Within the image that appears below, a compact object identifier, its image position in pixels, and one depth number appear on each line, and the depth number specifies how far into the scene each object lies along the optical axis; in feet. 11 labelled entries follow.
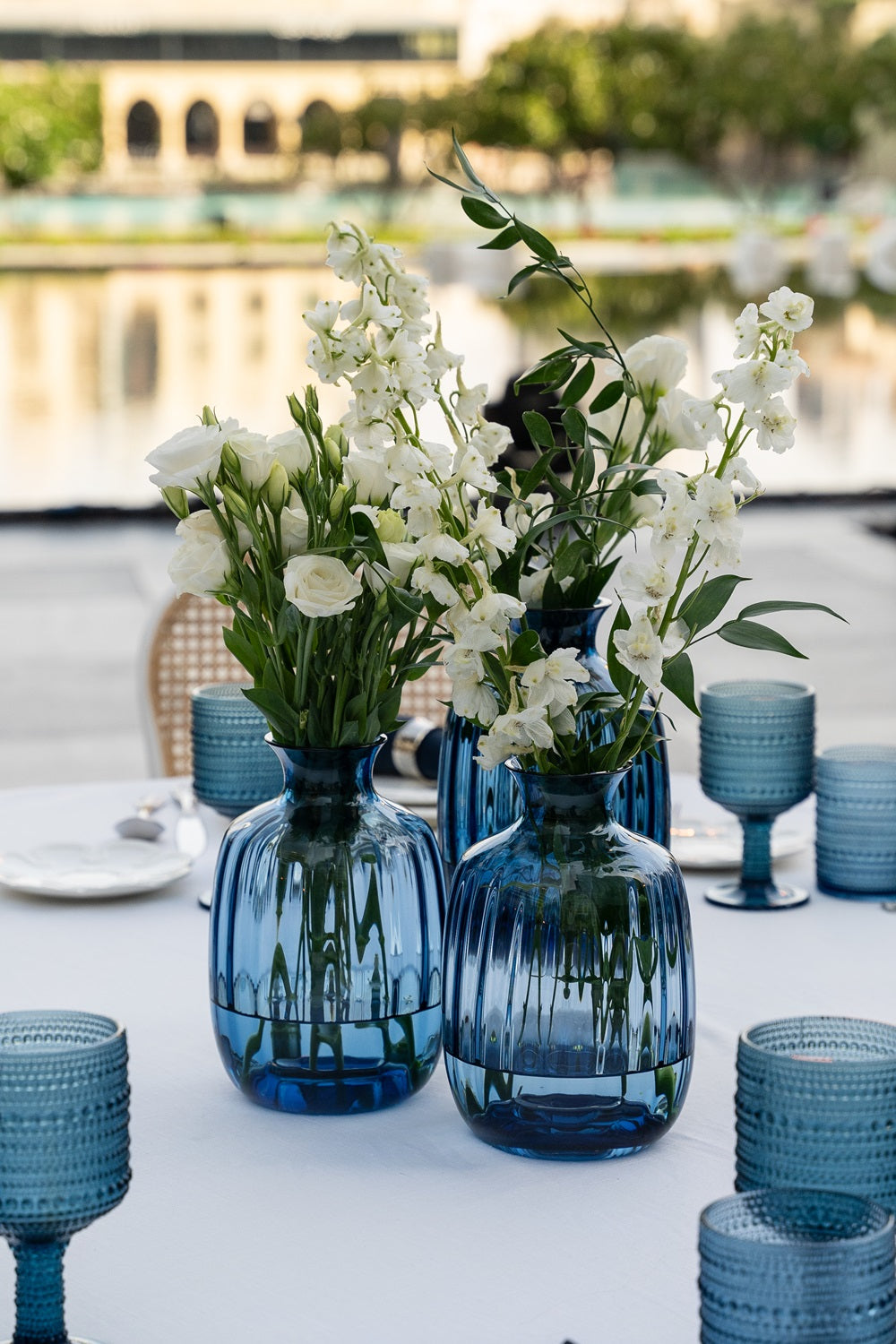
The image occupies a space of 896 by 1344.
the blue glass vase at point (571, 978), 6.14
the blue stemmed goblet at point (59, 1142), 5.49
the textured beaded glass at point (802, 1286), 5.18
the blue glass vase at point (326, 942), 6.40
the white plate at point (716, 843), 8.18
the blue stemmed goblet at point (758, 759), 7.85
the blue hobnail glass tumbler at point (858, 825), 7.84
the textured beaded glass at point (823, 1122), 5.66
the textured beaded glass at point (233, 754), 8.08
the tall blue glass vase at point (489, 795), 7.08
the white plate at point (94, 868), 7.82
